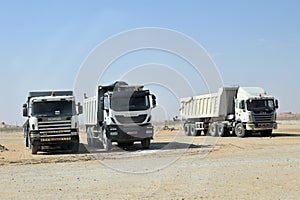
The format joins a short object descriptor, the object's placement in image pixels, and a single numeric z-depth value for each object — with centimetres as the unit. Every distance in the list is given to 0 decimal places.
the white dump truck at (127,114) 2472
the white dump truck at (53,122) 2388
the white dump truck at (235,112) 3559
